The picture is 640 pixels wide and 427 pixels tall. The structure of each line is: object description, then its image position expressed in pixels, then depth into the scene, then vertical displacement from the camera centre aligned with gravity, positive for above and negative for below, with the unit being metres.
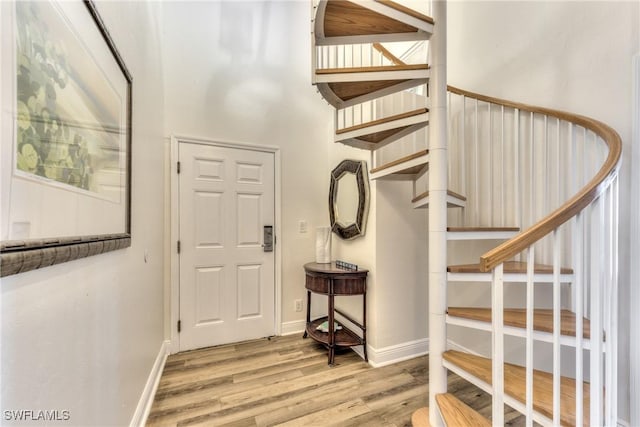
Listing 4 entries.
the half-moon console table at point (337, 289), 2.29 -0.66
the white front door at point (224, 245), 2.51 -0.31
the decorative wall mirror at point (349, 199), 2.40 +0.16
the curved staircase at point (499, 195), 1.06 +0.13
